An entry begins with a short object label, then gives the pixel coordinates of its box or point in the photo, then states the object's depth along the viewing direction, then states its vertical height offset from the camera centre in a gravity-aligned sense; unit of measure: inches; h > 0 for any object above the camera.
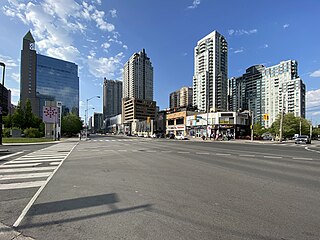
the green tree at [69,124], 3203.7 +27.7
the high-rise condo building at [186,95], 7411.4 +1082.2
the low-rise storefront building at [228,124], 2812.5 +37.4
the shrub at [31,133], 1995.8 -65.2
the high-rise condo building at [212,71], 4542.3 +1166.3
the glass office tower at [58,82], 5265.8 +1085.1
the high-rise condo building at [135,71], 7859.3 +1943.8
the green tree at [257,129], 3447.3 -36.7
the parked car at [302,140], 1696.1 -95.7
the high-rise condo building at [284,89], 2965.1 +542.5
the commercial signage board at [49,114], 1866.4 +98.9
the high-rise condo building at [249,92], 3863.2 +683.2
